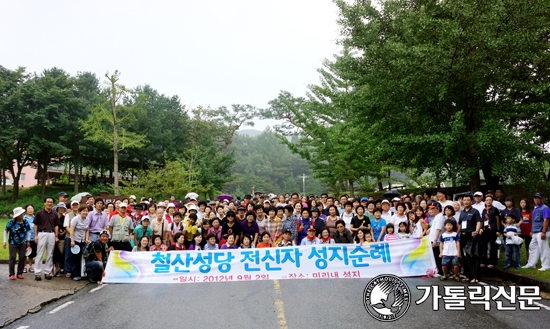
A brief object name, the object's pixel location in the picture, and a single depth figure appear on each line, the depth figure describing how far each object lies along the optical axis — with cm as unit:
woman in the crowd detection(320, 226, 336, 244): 918
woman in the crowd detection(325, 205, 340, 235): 1009
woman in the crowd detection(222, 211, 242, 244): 984
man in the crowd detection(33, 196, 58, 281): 880
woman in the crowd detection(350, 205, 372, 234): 981
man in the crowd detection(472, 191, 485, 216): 963
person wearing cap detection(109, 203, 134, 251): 945
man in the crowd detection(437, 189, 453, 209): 1024
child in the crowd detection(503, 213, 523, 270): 909
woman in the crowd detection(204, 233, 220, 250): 923
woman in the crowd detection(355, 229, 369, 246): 902
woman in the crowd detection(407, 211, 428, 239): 968
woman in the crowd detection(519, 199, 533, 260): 956
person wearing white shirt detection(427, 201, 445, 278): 886
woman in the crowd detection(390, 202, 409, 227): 980
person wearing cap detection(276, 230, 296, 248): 930
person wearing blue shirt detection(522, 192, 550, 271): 877
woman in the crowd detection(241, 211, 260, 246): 984
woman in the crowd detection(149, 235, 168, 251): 898
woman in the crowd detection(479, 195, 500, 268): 920
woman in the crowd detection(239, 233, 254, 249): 920
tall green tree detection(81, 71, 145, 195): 2630
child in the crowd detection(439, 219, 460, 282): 843
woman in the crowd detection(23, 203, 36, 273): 908
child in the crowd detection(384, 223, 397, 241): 933
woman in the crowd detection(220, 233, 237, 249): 904
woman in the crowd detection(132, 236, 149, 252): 911
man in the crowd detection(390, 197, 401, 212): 1206
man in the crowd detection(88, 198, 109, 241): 951
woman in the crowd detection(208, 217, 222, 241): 977
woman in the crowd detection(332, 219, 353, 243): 924
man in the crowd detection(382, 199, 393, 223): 1040
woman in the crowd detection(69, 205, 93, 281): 913
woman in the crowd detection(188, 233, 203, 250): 931
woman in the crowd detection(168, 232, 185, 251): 915
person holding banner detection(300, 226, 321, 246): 922
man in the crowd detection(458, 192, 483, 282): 838
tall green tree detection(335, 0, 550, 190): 1154
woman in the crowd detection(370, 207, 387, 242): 982
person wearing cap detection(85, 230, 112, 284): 875
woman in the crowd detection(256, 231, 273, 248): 925
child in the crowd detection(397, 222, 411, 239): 947
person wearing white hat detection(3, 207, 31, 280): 866
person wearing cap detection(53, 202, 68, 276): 934
